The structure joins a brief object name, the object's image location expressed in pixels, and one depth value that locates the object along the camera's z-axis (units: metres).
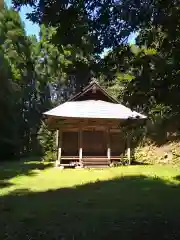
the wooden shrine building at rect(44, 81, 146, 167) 13.04
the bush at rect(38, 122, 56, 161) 18.12
